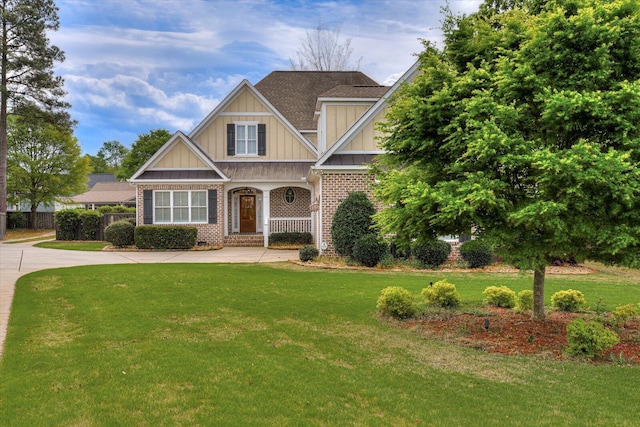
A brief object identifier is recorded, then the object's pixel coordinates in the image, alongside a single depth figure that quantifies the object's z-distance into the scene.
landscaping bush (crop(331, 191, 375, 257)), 14.47
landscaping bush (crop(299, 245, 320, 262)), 15.12
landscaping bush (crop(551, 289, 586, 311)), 7.86
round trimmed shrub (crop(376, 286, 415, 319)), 7.30
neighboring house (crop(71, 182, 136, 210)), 43.00
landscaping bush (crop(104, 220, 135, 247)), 19.42
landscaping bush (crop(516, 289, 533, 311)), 7.68
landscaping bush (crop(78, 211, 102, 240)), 24.38
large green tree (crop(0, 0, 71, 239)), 26.28
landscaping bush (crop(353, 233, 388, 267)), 13.63
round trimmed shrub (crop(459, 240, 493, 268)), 13.59
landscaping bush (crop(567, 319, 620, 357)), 5.40
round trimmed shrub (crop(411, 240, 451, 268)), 13.73
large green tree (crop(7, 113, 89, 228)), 32.91
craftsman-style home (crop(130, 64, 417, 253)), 17.86
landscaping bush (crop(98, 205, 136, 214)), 32.50
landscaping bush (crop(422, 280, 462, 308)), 8.02
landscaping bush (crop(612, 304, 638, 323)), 6.68
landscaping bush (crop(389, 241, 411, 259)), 14.12
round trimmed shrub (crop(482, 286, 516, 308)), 8.24
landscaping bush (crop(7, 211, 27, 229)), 33.44
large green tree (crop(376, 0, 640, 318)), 5.08
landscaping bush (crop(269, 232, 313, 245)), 20.42
